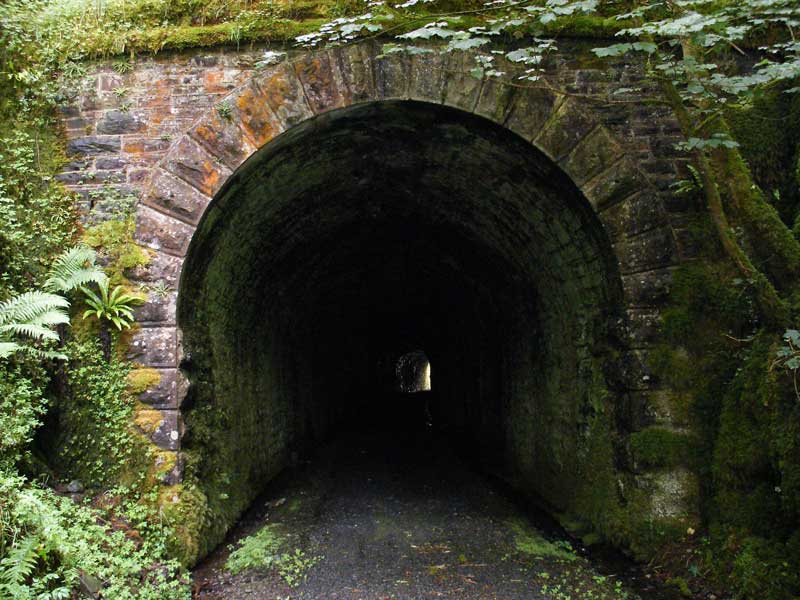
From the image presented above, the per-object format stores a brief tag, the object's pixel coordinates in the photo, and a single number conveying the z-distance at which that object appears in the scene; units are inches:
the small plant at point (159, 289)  210.2
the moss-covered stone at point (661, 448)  211.9
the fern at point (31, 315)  177.9
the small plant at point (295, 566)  203.6
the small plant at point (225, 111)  218.8
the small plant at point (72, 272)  200.1
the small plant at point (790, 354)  162.2
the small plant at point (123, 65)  228.4
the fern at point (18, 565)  129.0
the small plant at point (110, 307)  203.9
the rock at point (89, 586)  150.3
